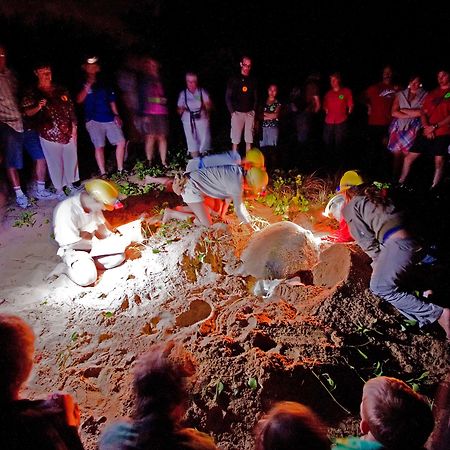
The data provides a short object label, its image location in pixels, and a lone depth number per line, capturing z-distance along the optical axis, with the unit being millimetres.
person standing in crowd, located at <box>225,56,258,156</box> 7102
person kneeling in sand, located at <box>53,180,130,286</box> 4637
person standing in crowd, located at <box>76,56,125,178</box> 6406
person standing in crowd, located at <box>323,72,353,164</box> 7105
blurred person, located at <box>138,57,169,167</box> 6719
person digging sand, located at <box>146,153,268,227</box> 5008
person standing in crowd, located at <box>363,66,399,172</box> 7062
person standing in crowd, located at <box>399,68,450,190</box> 6031
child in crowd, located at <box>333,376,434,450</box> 1837
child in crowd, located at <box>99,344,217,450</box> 1882
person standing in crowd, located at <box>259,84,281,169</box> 7352
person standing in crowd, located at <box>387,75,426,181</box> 6363
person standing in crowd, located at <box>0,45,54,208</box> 5723
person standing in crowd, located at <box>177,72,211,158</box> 6934
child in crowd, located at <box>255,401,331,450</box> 1612
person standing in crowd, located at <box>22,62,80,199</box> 5797
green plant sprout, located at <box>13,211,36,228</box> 6031
